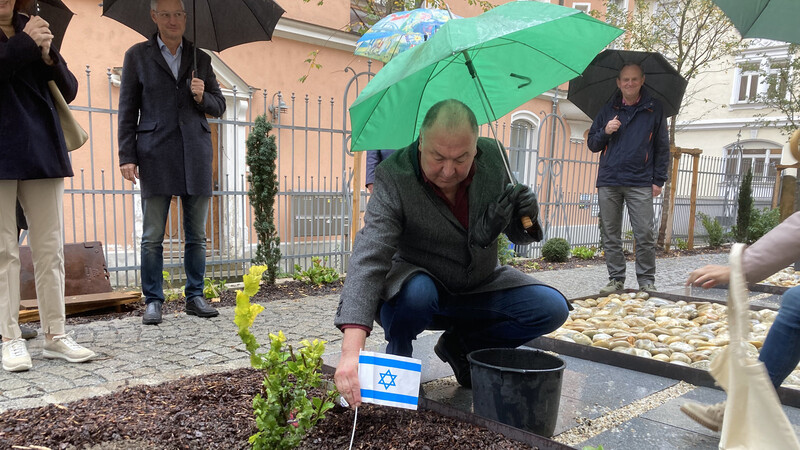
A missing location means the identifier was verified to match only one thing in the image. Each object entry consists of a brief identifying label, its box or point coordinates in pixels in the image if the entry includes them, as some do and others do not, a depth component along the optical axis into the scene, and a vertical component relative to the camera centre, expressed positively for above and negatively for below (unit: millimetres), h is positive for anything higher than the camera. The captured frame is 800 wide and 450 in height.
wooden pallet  3896 -1120
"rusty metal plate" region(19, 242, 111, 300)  4438 -934
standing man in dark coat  3842 +216
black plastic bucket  2008 -839
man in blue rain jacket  5062 +161
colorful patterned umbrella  3936 +1035
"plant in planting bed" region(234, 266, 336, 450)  1746 -776
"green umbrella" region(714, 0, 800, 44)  3141 +998
